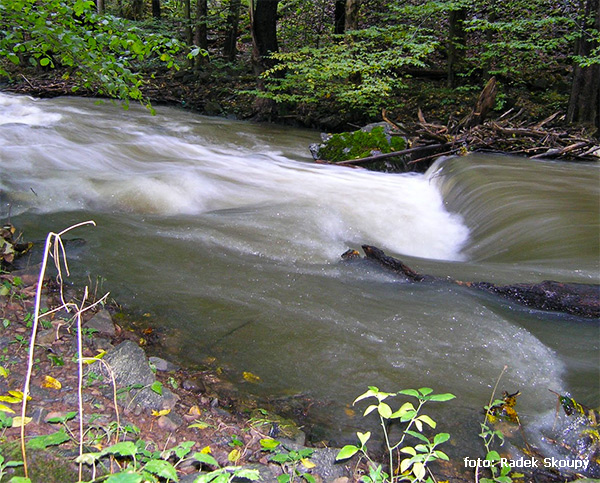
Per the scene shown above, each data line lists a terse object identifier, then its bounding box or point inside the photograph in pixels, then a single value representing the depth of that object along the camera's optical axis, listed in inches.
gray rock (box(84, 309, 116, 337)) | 118.8
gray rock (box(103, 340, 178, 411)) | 92.2
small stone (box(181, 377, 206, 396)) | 106.1
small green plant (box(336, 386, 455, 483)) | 73.6
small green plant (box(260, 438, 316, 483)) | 78.0
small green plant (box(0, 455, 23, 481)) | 65.5
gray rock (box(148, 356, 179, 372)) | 111.5
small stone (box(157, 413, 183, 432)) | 86.8
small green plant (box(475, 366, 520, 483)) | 85.9
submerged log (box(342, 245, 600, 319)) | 139.9
